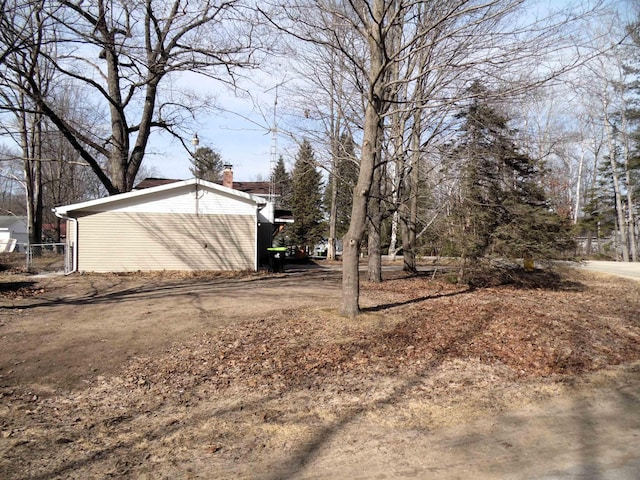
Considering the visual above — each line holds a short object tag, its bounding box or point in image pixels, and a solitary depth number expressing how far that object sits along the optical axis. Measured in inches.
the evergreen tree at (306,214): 1734.7
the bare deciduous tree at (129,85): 562.6
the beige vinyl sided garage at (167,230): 669.3
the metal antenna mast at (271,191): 1006.3
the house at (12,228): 1902.1
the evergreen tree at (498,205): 512.4
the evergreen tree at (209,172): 1919.3
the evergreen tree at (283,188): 1930.4
